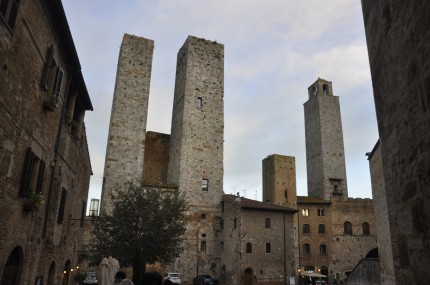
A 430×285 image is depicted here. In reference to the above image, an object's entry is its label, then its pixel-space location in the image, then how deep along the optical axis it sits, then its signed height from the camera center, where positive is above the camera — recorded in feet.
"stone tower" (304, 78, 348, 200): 142.82 +43.30
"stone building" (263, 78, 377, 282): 125.08 +13.70
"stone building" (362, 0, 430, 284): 9.73 +3.97
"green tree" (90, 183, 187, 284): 65.82 +1.90
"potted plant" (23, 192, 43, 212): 26.84 +2.75
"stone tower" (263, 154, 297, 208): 131.44 +24.56
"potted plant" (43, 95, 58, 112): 29.17 +11.02
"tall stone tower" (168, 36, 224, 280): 101.35 +29.13
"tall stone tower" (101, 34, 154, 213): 97.55 +35.21
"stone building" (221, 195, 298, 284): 97.14 +0.47
